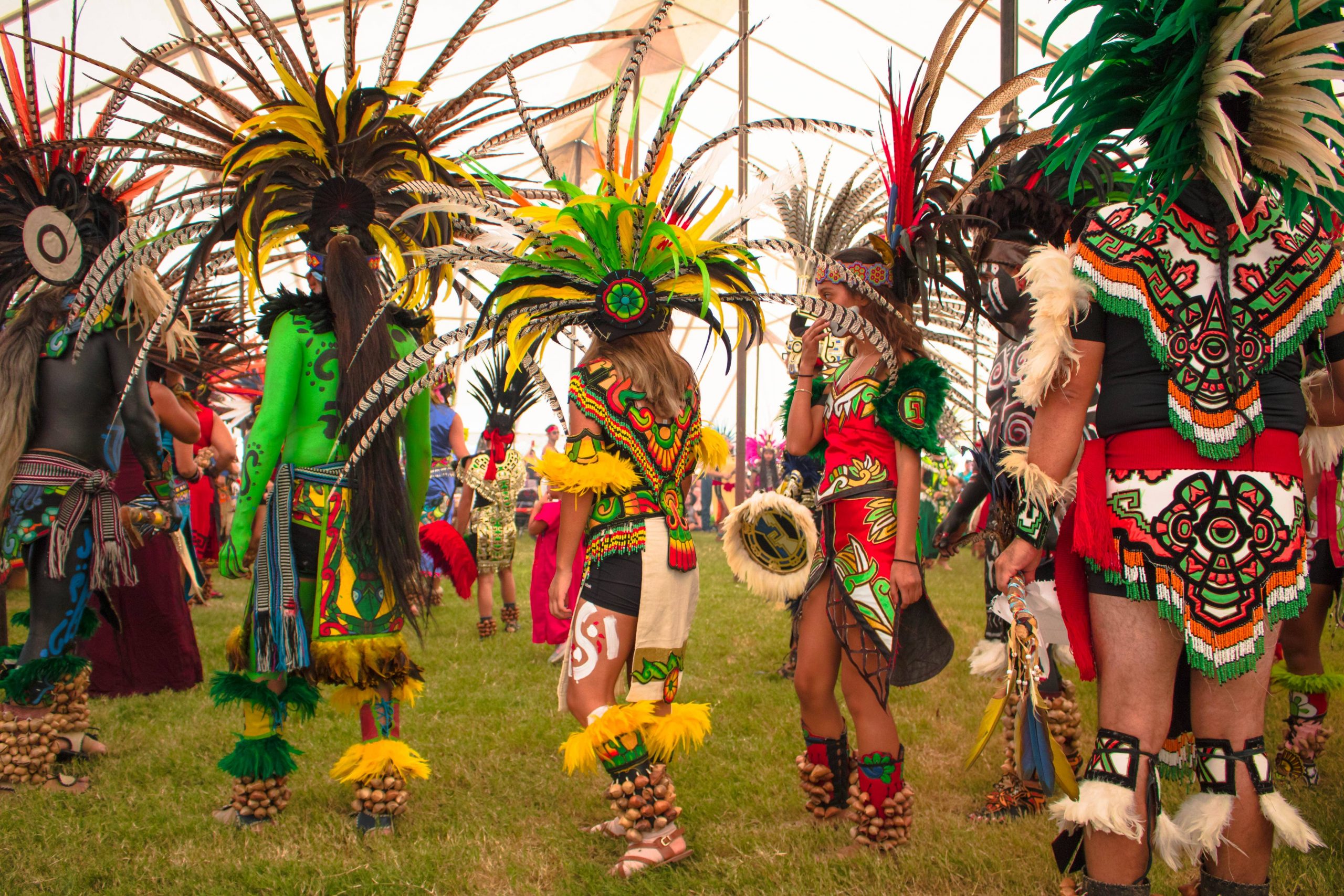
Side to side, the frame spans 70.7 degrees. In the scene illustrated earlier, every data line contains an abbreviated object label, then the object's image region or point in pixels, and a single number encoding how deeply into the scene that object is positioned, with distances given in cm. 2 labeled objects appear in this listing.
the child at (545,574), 589
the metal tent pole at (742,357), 936
